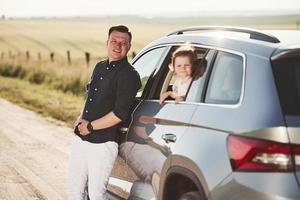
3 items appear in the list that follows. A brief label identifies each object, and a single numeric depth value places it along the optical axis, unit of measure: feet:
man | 15.98
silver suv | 10.52
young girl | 14.23
